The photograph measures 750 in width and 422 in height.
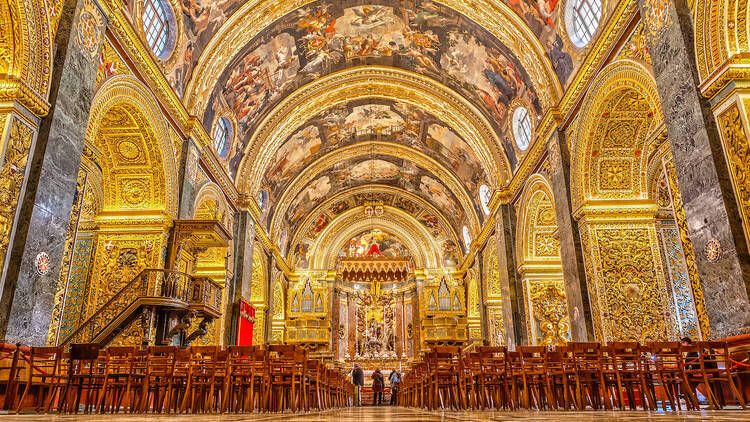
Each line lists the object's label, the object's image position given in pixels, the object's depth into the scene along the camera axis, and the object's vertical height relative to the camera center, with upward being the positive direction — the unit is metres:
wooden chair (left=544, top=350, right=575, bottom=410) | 7.16 -0.08
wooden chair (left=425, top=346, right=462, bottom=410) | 8.43 -0.07
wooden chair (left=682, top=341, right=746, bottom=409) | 6.09 -0.06
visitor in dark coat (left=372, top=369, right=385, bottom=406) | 18.33 -0.49
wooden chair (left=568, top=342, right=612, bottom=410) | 7.00 -0.08
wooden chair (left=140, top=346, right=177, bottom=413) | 6.98 -0.04
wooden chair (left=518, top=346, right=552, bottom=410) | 7.55 -0.11
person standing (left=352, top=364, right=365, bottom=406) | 19.35 -0.44
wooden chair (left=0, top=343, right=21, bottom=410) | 6.31 +0.00
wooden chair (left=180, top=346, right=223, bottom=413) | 7.06 -0.09
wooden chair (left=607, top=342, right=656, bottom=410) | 6.59 -0.07
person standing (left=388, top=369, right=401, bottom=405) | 20.22 -0.54
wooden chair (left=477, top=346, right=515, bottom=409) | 7.71 -0.12
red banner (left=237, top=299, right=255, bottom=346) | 16.06 +1.49
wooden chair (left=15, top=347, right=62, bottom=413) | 6.58 -0.03
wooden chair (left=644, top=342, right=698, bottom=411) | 6.36 -0.06
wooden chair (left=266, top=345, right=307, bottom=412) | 7.85 -0.02
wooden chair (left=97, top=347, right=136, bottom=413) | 7.00 +0.01
